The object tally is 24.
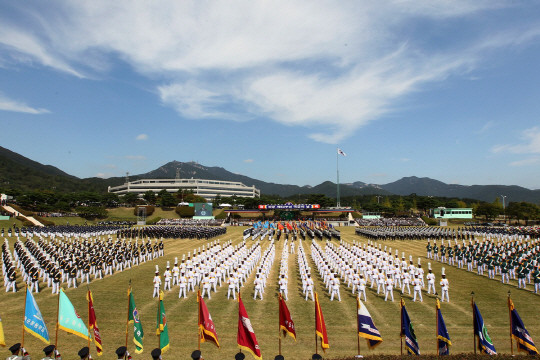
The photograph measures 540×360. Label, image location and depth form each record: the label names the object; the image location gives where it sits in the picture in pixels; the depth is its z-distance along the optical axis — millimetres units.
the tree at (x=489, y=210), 81562
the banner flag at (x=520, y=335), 7492
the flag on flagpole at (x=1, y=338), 7312
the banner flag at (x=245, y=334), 7379
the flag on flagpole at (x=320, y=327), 7590
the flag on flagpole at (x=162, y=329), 7484
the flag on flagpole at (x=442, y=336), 7574
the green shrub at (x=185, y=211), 84438
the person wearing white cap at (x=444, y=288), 14123
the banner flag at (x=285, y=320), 7960
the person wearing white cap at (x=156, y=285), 14820
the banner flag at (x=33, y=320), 7504
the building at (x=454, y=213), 81438
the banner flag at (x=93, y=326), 7706
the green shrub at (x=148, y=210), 85600
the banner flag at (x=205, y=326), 7746
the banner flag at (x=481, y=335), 7414
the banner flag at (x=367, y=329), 7601
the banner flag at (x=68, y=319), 7605
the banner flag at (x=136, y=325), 7719
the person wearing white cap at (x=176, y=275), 16906
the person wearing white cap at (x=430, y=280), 15539
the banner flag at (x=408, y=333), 7397
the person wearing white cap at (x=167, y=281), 16250
